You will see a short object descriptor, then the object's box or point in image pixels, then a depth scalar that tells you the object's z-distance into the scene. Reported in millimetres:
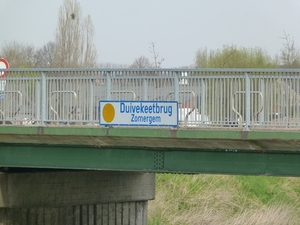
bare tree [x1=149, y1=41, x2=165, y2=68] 38638
